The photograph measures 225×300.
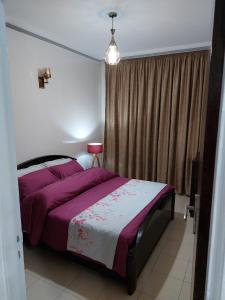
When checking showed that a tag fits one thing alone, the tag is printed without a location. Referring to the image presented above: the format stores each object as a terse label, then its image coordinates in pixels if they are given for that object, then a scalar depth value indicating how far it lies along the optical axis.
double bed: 1.88
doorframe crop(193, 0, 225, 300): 0.58
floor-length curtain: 3.75
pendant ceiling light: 2.42
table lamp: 4.01
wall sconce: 3.16
